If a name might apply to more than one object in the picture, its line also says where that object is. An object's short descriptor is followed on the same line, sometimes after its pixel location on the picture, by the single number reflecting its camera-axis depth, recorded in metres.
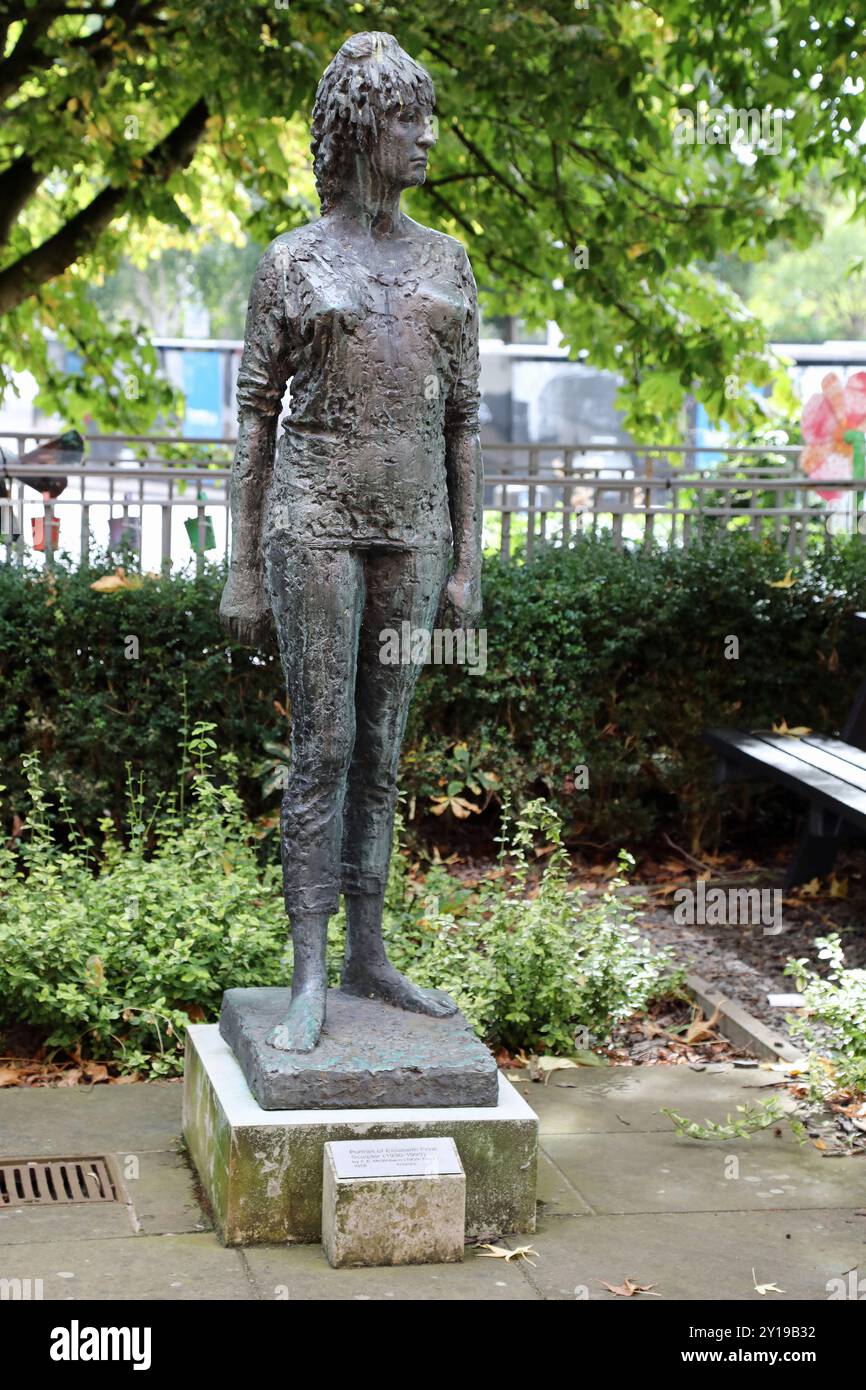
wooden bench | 6.99
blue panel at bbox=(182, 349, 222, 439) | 28.98
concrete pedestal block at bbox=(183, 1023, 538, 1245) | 4.23
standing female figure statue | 4.43
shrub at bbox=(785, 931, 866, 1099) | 5.18
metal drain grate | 4.54
